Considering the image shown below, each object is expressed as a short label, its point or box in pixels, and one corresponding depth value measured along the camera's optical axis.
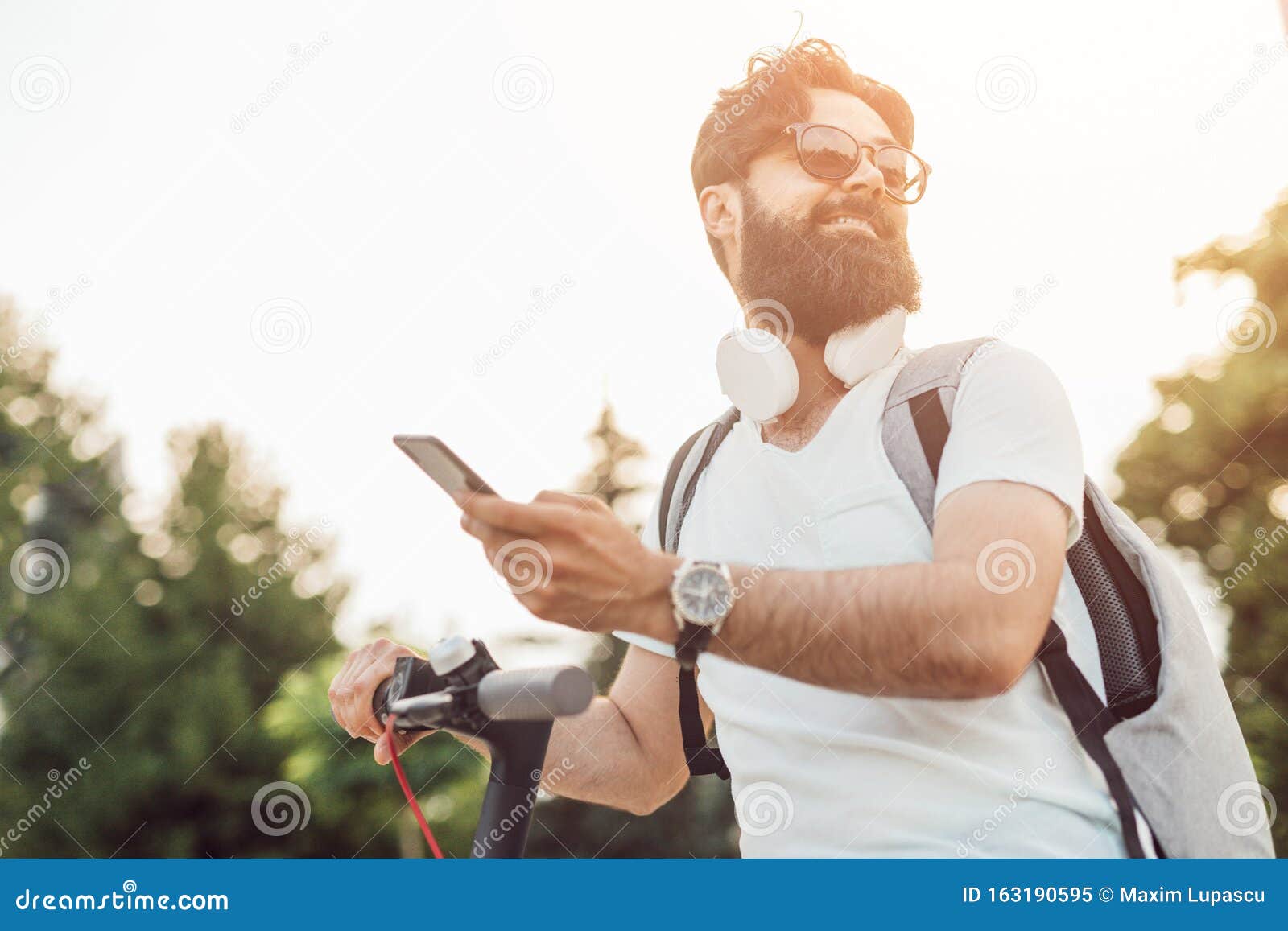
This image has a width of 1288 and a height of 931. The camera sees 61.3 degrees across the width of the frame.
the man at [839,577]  1.51
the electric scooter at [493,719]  1.37
